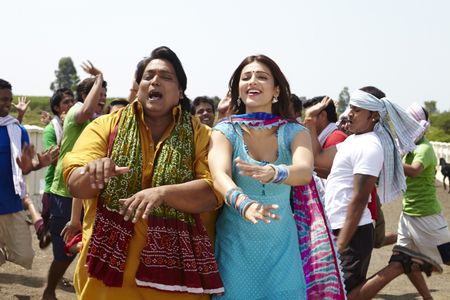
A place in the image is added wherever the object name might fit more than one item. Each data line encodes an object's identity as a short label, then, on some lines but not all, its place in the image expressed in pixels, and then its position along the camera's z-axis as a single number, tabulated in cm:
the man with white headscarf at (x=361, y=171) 491
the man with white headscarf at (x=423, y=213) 656
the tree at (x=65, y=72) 11238
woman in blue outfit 358
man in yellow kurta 338
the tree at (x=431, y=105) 6952
